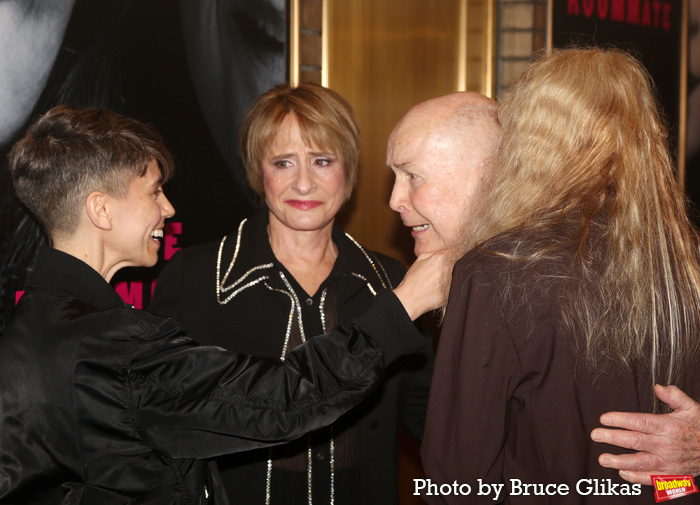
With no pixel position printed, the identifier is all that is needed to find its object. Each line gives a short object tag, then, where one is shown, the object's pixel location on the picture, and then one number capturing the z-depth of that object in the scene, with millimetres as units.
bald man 1882
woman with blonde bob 2176
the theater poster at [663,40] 3848
